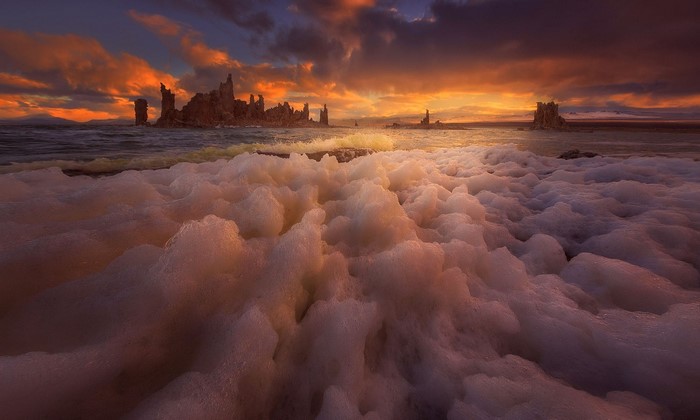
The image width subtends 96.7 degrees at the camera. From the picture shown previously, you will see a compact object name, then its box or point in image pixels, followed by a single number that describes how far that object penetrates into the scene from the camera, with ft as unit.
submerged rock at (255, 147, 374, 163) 34.64
